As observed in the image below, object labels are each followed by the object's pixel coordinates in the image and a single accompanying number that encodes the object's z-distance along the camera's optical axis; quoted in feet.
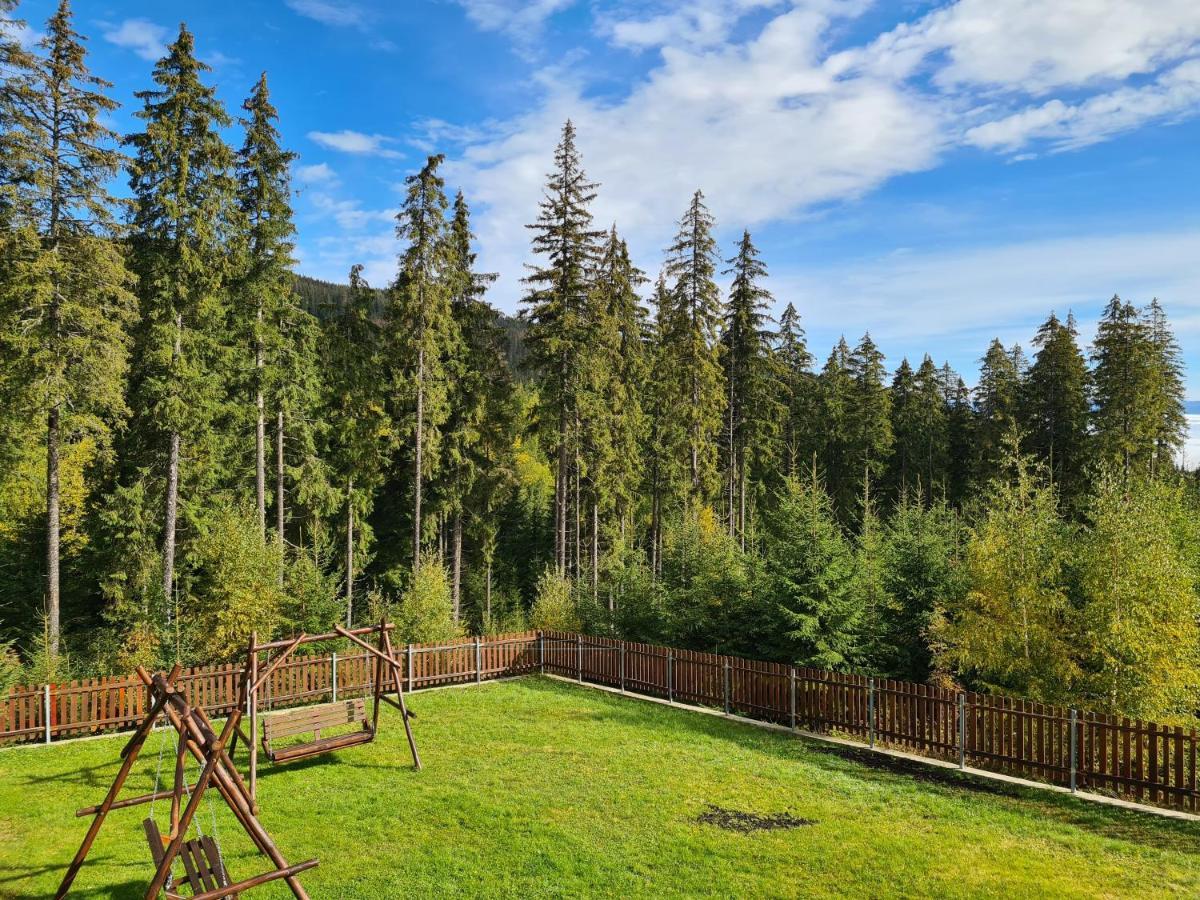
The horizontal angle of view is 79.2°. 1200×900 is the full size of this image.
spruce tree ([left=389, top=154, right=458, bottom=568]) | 86.74
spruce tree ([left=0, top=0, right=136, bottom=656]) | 60.54
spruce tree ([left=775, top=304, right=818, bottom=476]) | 179.22
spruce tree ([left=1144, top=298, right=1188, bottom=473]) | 136.36
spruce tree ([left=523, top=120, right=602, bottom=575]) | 96.48
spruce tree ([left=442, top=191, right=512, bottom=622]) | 105.40
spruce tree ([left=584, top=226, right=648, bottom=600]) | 103.04
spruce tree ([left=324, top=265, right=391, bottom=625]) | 97.40
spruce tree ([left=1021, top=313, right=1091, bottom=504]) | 146.30
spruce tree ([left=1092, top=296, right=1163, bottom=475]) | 131.95
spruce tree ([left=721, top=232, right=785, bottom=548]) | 122.31
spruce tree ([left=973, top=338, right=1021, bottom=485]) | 160.35
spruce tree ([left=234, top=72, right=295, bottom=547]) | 79.00
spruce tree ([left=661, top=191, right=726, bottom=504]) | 106.22
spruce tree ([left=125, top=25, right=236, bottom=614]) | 71.20
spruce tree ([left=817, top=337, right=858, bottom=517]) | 176.86
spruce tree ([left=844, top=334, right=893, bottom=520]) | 174.09
